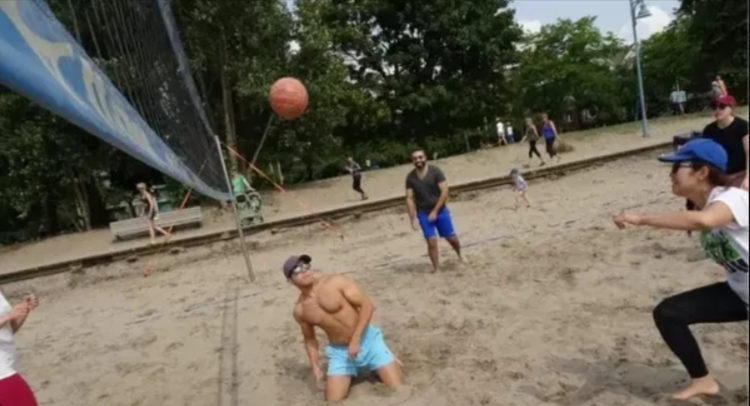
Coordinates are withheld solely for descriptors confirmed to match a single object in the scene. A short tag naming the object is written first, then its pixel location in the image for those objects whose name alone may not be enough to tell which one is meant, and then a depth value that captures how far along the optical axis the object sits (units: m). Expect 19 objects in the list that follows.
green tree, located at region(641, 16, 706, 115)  35.47
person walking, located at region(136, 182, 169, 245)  13.34
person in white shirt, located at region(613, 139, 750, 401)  2.61
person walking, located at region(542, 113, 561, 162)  15.87
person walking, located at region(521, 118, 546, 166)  16.50
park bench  14.27
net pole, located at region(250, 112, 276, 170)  16.92
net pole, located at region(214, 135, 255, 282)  8.27
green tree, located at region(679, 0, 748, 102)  24.41
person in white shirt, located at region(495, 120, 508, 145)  27.00
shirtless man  4.24
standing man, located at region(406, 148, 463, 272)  7.34
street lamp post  17.58
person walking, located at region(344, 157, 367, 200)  15.19
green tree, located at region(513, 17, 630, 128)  35.54
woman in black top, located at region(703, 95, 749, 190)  4.80
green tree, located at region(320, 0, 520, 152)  25.06
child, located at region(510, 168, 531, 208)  12.08
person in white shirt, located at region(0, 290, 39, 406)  3.04
